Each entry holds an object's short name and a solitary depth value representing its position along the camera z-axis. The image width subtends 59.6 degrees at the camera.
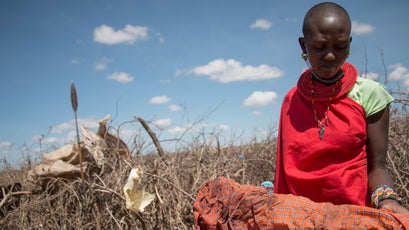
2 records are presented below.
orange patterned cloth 1.32
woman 1.62
